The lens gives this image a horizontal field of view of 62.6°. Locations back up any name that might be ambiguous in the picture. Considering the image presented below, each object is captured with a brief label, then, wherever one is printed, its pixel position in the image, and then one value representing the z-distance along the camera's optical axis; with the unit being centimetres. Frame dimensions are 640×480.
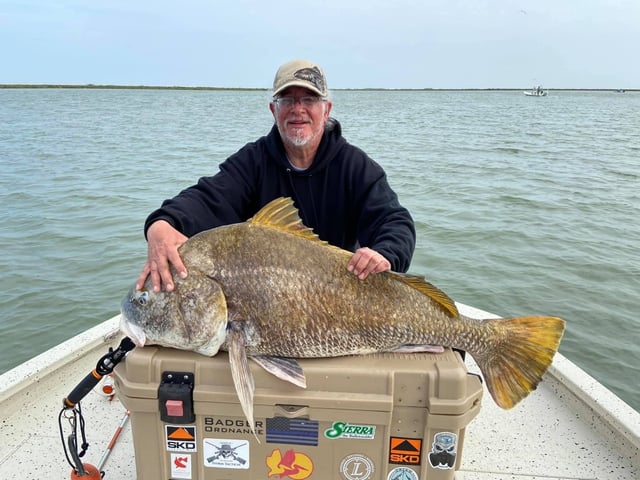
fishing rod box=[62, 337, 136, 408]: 218
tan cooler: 195
